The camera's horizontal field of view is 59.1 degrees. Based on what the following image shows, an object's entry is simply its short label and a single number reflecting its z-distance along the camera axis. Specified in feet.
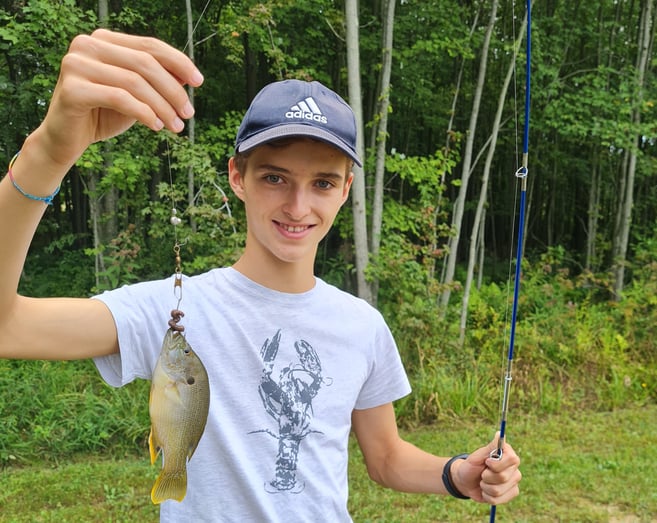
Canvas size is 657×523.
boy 4.82
